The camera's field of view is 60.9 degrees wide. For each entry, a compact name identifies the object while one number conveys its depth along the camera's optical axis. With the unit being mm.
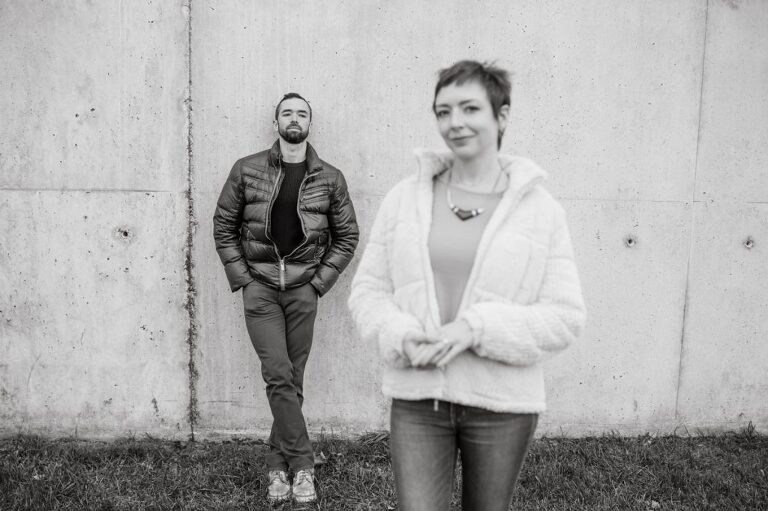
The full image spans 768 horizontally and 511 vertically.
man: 3977
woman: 2061
